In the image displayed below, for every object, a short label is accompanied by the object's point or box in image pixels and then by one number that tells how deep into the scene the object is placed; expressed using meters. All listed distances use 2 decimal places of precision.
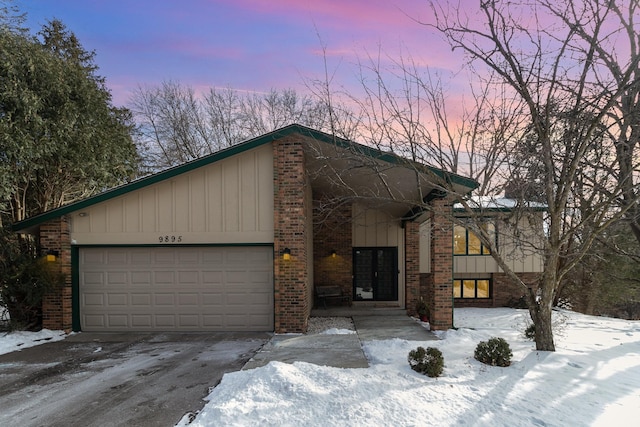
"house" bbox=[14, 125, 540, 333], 9.24
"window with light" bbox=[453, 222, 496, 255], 15.47
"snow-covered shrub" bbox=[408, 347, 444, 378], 5.91
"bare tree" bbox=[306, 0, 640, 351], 6.62
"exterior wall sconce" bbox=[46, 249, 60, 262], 9.43
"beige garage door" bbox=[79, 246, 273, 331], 9.62
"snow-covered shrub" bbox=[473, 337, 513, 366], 6.48
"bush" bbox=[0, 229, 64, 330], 9.19
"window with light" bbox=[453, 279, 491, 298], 15.79
